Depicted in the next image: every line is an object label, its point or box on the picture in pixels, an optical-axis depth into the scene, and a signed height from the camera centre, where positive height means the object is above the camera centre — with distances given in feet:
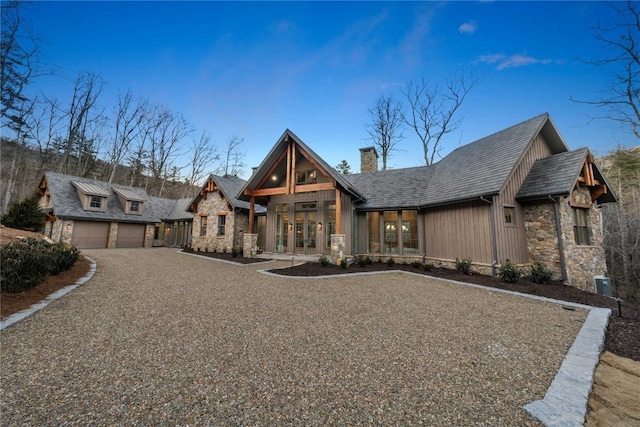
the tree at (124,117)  78.69 +40.08
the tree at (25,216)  39.47 +2.83
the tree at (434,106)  64.03 +37.57
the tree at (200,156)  94.63 +32.61
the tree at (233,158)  98.53 +33.09
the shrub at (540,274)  25.94 -4.18
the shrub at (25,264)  15.88 -2.31
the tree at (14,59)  33.55 +28.73
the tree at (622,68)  33.12 +25.20
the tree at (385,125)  72.74 +35.07
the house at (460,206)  28.19 +4.42
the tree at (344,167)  99.53 +29.47
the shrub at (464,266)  28.89 -3.72
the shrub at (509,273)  24.97 -3.86
